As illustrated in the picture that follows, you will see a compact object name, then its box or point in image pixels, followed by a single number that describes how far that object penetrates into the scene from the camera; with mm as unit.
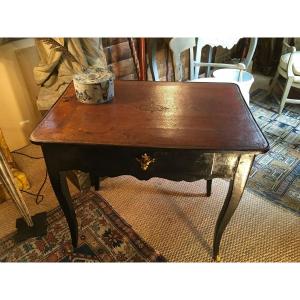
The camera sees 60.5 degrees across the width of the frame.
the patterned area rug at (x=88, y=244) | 1279
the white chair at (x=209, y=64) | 1750
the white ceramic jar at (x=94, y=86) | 983
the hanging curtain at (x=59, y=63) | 1448
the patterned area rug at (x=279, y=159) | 1625
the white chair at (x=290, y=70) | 2215
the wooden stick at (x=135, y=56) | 1756
